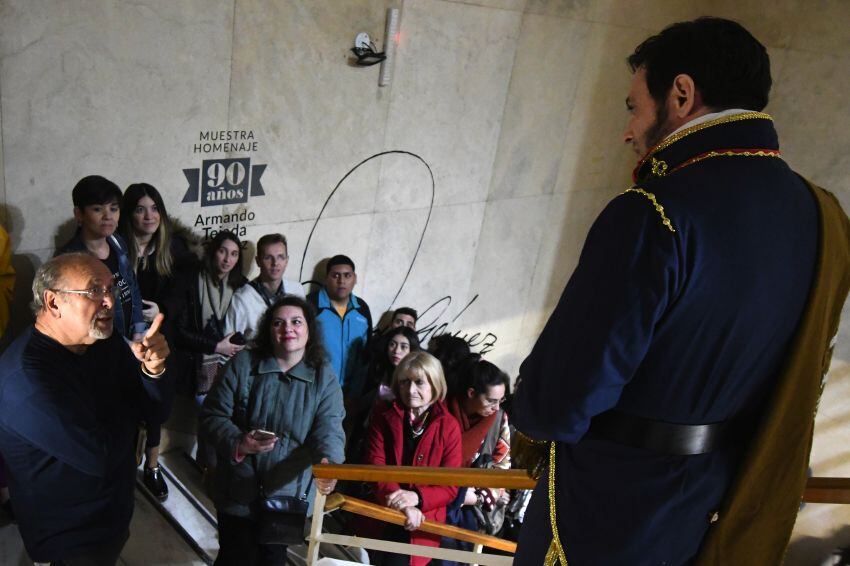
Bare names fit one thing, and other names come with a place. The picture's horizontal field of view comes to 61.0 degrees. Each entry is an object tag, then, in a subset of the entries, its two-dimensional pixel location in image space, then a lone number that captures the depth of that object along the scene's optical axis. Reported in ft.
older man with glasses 6.98
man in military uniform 4.26
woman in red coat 10.41
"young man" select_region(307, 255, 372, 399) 15.39
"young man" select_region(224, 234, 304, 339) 13.33
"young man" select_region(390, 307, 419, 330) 16.26
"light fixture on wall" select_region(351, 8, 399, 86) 15.23
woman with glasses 11.39
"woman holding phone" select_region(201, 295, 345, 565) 9.72
